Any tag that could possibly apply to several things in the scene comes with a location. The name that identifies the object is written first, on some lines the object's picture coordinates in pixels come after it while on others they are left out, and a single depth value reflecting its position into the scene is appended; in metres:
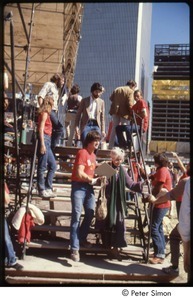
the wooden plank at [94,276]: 5.26
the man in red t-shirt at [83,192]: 5.70
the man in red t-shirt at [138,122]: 8.33
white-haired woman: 5.91
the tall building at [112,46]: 69.44
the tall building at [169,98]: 82.75
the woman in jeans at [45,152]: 6.26
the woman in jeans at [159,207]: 6.16
